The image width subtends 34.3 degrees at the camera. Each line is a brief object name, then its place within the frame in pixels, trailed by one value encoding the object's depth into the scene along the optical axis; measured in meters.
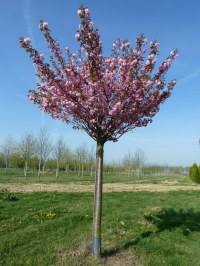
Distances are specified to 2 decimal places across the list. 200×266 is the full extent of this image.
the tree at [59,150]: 43.69
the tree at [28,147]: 39.69
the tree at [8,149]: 46.78
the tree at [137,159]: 64.37
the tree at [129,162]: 69.17
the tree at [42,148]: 39.50
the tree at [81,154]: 53.00
